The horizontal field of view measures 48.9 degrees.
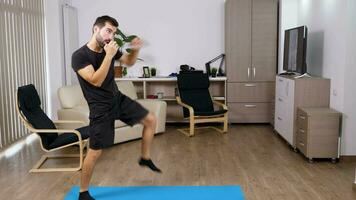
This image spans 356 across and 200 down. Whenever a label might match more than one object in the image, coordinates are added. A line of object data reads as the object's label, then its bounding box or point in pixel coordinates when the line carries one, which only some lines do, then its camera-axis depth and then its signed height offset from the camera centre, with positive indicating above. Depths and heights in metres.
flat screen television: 5.04 +0.20
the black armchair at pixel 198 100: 6.03 -0.58
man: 3.04 -0.25
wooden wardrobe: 6.48 +0.11
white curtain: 5.12 +0.14
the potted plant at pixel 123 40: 6.38 +0.42
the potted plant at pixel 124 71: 6.96 -0.11
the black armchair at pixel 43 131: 4.22 -0.71
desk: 6.67 -0.44
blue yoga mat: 3.41 -1.15
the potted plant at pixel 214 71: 6.86 -0.12
